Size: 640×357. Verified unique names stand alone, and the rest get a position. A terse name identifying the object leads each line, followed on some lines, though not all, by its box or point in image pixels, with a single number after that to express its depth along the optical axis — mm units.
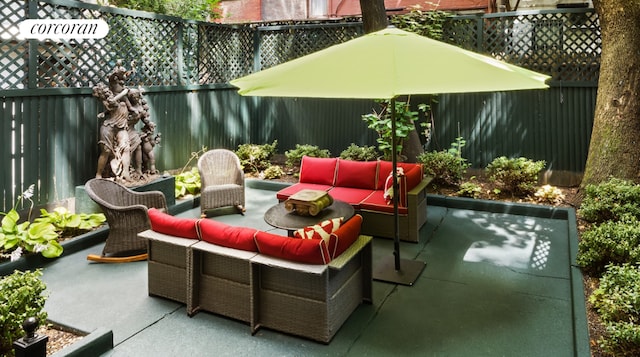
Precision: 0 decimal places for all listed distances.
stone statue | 7344
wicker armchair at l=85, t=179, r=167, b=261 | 5715
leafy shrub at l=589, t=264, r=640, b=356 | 3274
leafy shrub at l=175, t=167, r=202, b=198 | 8607
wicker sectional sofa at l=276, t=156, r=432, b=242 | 6547
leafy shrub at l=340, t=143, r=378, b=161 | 9930
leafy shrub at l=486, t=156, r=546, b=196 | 8180
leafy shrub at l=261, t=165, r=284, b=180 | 10047
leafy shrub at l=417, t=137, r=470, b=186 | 8711
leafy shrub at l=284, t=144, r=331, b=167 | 10117
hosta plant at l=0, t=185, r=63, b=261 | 5449
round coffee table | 5477
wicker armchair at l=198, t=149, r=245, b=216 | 7625
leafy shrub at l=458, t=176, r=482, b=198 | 8383
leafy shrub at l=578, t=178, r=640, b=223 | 6000
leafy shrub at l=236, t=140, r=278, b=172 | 10469
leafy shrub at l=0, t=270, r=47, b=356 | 3346
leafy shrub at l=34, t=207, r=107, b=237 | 6355
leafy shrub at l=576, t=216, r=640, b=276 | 4664
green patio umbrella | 3438
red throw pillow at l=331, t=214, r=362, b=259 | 4133
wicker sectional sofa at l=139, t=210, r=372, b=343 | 4012
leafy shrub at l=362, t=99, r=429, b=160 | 8664
